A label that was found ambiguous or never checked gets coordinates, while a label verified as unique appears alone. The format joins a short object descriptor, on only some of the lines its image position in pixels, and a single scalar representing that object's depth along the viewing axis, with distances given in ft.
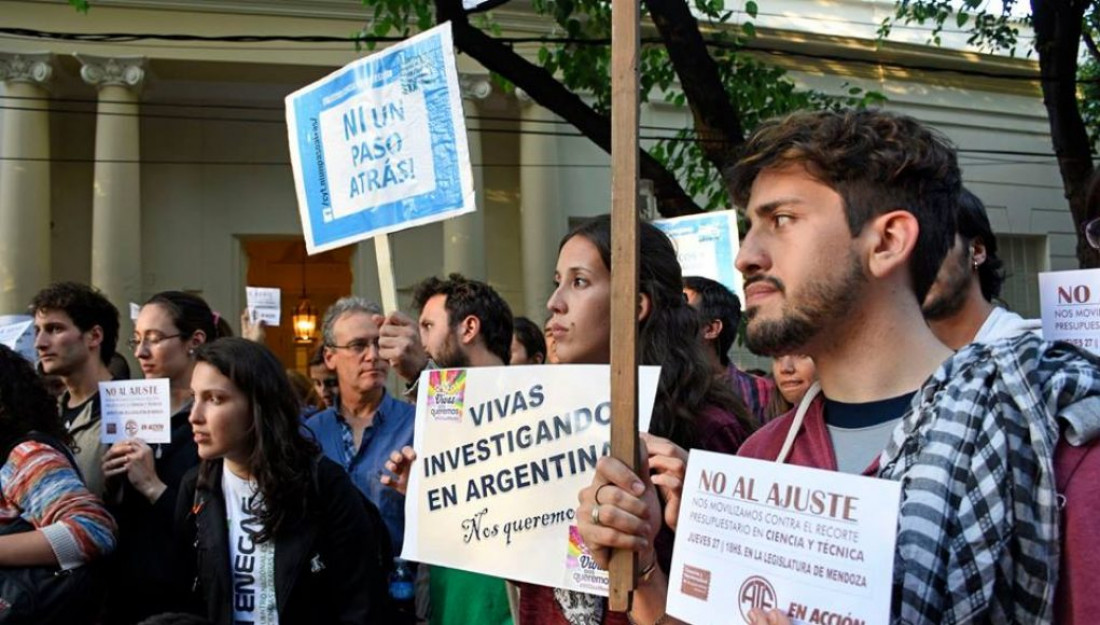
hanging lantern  49.65
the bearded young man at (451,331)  12.52
